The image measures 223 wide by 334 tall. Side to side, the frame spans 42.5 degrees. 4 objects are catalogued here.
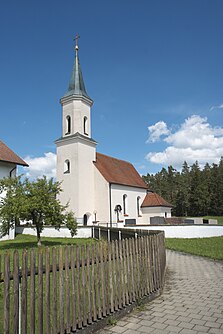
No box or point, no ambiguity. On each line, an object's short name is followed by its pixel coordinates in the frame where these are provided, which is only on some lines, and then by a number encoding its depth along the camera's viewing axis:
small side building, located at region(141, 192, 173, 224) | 40.62
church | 31.92
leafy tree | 16.14
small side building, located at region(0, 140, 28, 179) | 24.05
